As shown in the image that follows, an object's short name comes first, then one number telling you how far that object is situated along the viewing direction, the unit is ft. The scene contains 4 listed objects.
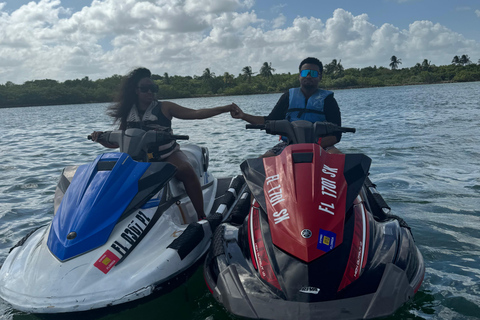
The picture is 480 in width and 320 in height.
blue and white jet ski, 7.22
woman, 11.39
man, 12.87
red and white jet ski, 6.46
